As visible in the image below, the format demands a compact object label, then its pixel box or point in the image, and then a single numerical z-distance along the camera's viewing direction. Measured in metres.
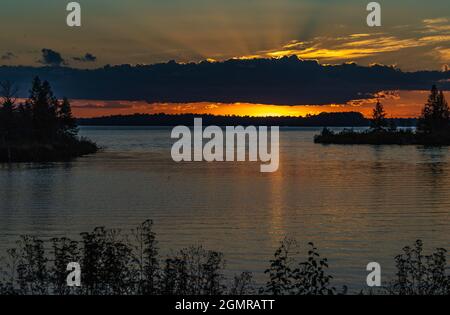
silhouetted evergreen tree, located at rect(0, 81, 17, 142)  110.44
